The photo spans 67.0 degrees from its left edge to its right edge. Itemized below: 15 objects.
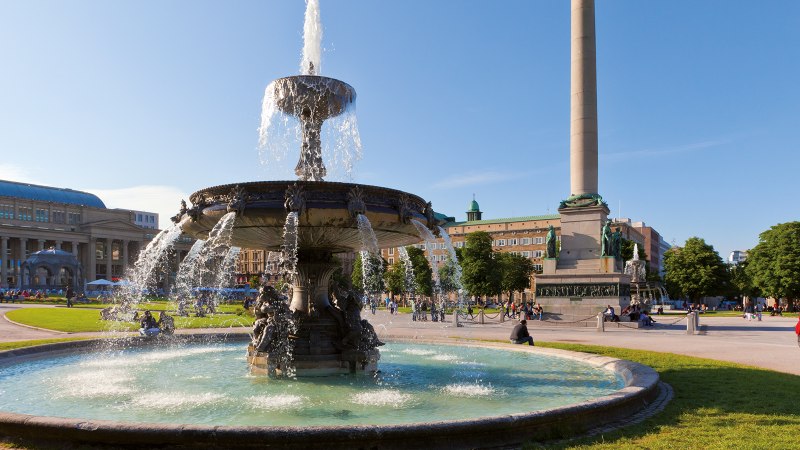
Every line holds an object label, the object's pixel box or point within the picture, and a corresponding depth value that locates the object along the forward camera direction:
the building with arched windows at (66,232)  119.25
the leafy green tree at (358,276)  103.44
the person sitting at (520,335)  18.94
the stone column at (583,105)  37.12
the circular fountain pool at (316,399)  6.54
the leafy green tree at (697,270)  78.62
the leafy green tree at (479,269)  86.94
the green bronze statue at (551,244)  36.66
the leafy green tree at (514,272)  102.31
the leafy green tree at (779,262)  68.94
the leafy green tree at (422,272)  93.50
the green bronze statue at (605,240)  34.78
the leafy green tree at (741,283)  89.84
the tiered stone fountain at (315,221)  11.07
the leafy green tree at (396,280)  103.82
